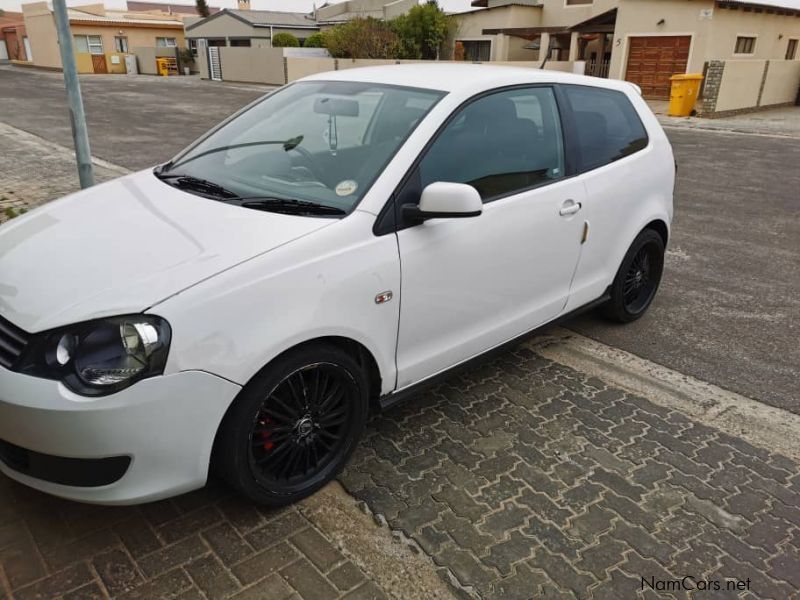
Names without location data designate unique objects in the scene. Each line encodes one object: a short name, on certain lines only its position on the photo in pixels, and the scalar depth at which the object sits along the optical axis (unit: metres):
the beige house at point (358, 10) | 41.00
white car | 2.20
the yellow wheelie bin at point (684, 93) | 19.50
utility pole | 4.93
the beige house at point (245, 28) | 42.62
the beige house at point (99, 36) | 45.69
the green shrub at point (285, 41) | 37.62
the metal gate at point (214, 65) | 39.81
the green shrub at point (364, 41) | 32.75
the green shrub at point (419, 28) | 33.84
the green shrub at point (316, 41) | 36.34
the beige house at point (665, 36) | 22.81
